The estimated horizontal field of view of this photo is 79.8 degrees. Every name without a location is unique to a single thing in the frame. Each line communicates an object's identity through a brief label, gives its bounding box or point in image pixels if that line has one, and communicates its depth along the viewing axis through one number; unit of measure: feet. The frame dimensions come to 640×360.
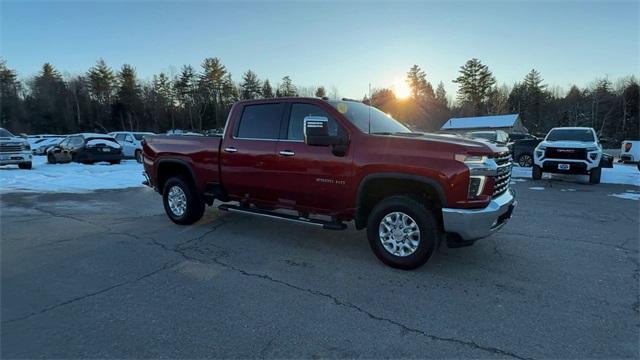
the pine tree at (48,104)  196.44
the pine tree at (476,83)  248.32
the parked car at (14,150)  50.31
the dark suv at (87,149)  57.93
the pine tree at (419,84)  289.45
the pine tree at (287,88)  231.03
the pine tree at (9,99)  190.19
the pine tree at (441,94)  309.24
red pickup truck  13.67
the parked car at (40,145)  95.38
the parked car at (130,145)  70.11
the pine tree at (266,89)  225.89
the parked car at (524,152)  63.26
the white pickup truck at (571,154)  40.34
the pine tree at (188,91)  207.82
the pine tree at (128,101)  198.18
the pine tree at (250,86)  220.72
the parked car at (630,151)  60.70
